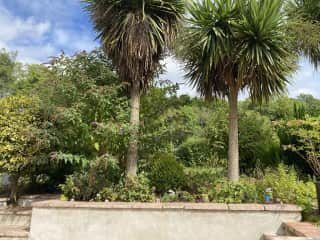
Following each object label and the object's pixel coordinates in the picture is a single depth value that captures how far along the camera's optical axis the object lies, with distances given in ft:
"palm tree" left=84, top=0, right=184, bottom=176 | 14.49
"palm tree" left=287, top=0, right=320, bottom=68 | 15.48
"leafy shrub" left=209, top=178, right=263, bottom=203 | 12.86
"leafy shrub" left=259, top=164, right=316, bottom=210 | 12.26
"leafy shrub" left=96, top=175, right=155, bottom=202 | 13.07
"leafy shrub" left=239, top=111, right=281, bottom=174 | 19.66
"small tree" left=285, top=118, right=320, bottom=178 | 14.58
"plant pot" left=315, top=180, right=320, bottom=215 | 11.52
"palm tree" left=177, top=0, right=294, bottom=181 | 13.75
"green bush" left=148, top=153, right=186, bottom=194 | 14.98
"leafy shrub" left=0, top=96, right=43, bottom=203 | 15.17
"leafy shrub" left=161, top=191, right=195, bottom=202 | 13.55
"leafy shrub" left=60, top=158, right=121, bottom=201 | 13.52
